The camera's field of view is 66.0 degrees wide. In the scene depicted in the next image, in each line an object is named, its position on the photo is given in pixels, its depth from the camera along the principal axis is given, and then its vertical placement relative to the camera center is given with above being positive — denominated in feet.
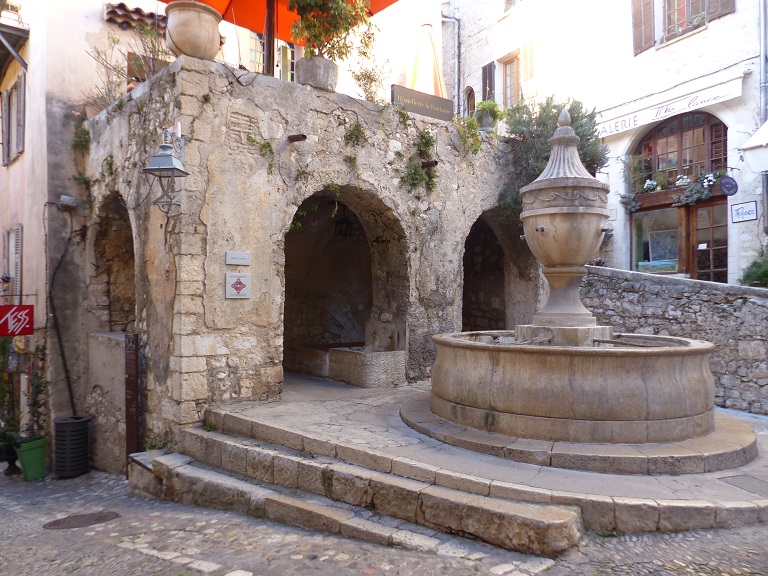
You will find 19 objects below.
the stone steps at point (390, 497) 10.43 -4.23
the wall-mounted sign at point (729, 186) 33.35 +6.00
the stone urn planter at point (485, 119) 29.04 +8.60
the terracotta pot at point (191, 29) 19.62 +8.92
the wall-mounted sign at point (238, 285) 20.03 +0.37
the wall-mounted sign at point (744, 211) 32.83 +4.52
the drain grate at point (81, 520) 16.67 -6.50
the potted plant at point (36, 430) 27.02 -6.52
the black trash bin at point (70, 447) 25.88 -6.57
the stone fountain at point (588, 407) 13.12 -2.76
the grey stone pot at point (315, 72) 22.43 +8.51
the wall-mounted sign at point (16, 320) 26.86 -1.05
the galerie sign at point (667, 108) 33.99 +11.68
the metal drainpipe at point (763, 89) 32.14 +11.12
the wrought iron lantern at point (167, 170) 17.40 +3.77
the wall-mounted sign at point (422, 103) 25.43 +8.54
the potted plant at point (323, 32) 22.09 +10.09
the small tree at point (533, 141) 28.50 +7.52
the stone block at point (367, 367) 23.63 -2.97
